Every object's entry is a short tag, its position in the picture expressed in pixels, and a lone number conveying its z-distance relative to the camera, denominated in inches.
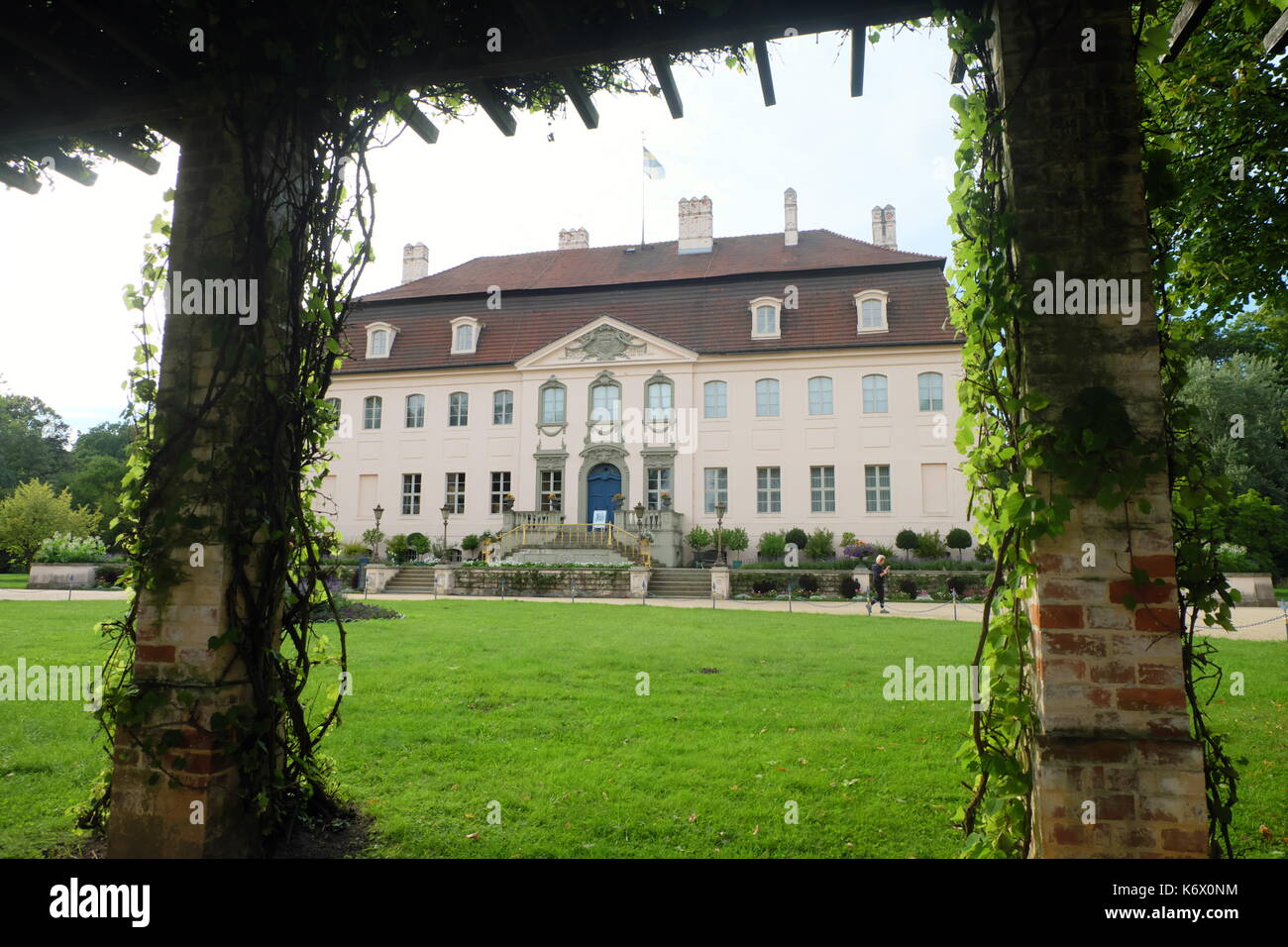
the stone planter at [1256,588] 695.7
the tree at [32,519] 1071.0
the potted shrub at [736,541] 1021.8
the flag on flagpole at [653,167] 1032.8
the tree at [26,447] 1878.7
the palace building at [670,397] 1026.1
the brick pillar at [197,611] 112.5
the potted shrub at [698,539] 1021.8
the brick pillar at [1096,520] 90.7
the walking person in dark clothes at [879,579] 673.6
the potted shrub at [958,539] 932.0
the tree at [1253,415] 1130.0
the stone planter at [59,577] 795.6
